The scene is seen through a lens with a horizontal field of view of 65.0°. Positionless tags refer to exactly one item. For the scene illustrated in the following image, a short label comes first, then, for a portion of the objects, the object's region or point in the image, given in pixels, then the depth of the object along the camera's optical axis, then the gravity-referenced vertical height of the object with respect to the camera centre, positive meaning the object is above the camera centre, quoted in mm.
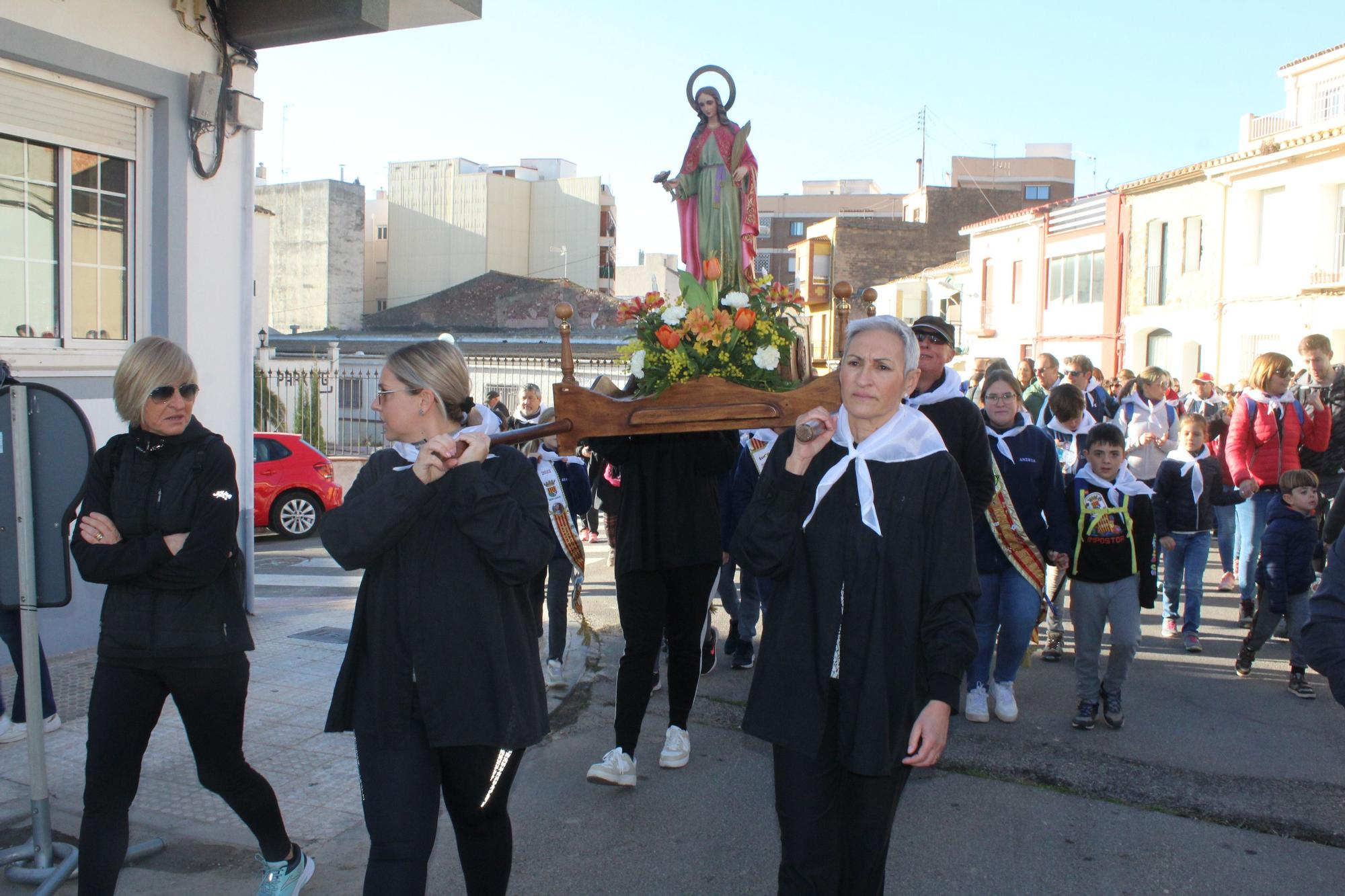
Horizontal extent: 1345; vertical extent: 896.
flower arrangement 4262 +192
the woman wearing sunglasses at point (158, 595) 3348 -718
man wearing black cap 5078 -192
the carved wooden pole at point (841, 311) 4504 +331
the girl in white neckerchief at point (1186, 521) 7738 -951
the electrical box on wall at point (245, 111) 7594 +1921
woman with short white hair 2828 -651
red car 14141 -1467
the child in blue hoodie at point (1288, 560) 6742 -1050
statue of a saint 5426 +1031
